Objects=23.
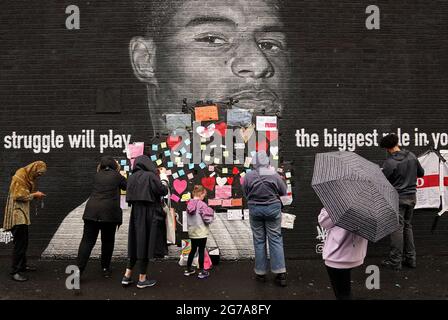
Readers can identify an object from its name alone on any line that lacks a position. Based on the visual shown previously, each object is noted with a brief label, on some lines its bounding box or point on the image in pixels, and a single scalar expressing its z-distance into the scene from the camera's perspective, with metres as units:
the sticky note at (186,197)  6.98
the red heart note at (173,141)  7.01
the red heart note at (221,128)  7.01
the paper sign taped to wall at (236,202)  7.03
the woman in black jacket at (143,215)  5.60
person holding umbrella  4.03
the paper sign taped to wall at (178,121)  7.03
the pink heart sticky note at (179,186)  7.00
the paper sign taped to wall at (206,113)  7.01
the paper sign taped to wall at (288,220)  7.02
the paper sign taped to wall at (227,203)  7.01
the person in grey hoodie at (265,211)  5.72
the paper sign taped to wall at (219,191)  7.02
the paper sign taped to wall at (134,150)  7.01
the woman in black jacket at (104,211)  5.91
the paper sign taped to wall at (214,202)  7.00
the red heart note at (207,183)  7.01
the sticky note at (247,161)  6.99
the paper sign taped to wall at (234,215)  7.01
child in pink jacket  5.92
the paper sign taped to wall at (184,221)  6.97
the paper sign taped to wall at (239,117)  7.01
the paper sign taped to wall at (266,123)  7.03
